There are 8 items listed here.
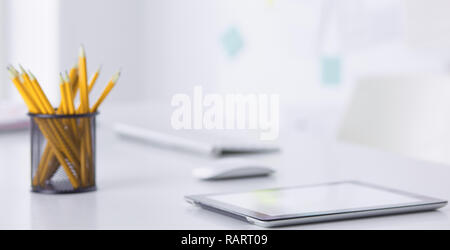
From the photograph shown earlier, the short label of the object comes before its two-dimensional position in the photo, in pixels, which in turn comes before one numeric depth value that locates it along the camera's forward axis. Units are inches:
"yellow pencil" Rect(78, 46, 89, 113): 63.3
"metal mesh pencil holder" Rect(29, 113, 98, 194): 63.0
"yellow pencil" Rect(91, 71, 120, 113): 63.7
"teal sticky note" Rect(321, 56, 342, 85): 145.5
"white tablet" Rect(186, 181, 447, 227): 57.0
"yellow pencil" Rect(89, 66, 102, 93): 64.7
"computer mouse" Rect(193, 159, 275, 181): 66.9
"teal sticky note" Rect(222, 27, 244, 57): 171.2
